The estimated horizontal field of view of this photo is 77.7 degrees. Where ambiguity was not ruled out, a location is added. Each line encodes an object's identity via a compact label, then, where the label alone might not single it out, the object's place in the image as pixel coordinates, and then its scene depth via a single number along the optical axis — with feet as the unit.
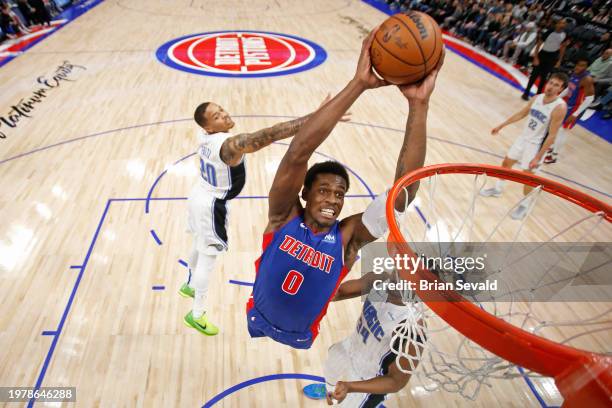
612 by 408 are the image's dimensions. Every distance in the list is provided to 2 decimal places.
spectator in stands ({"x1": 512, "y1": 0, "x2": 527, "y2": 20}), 36.15
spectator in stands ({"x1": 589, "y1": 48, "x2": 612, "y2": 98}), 25.89
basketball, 5.16
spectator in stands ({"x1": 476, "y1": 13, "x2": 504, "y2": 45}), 36.58
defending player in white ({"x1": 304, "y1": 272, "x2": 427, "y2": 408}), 5.73
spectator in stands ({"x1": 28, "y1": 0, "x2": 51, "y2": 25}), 34.37
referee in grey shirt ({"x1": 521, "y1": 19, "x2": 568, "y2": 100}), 24.54
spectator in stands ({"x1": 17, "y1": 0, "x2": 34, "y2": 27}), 33.78
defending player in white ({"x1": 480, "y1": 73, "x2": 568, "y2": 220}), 14.01
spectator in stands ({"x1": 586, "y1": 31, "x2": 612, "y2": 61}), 27.84
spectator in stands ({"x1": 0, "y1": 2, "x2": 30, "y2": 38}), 31.63
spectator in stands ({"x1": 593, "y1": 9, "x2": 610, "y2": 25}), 33.19
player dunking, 5.16
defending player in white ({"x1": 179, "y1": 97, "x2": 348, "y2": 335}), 9.26
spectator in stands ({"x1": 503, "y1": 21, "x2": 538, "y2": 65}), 31.94
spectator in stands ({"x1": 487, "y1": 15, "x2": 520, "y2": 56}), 35.11
